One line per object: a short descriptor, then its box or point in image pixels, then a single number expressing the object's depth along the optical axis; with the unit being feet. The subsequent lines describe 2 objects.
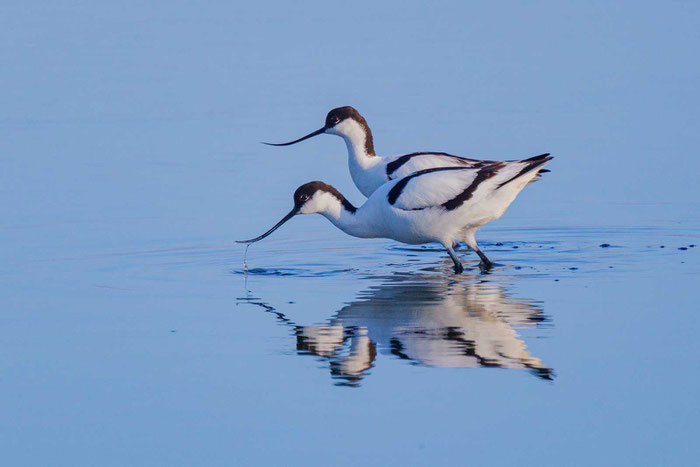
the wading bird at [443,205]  64.80
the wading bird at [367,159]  76.95
